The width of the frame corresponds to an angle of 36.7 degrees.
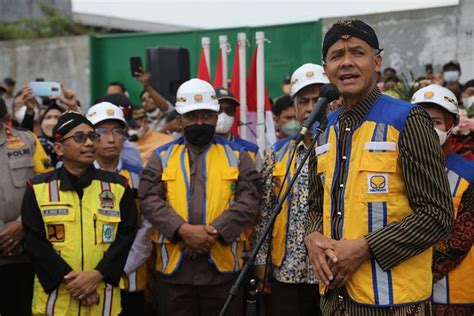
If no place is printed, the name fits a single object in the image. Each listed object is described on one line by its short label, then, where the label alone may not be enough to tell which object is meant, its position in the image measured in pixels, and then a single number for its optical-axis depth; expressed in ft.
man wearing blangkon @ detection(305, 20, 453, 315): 9.90
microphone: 11.03
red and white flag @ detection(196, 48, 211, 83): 23.29
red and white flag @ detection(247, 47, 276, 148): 23.00
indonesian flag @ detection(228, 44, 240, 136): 22.99
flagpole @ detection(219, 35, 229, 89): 23.35
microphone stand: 10.69
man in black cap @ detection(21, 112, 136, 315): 15.33
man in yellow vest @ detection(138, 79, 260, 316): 16.26
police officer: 16.92
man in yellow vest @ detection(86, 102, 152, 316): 17.92
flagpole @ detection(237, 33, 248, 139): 21.95
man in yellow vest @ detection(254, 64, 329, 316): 15.76
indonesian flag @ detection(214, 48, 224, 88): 23.61
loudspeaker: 26.13
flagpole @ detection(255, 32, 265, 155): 21.34
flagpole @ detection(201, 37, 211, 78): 23.93
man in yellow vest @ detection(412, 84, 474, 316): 13.32
